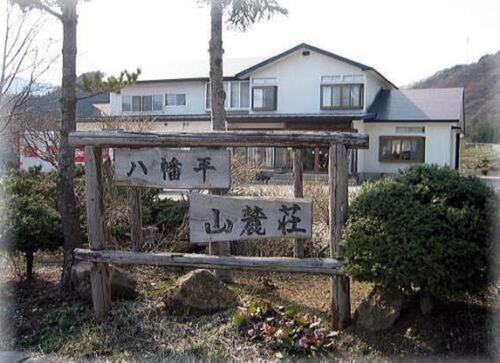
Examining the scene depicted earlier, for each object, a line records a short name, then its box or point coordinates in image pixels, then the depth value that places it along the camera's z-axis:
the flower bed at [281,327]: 4.07
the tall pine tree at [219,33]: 7.64
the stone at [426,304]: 4.10
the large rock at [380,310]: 4.15
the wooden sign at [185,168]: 4.75
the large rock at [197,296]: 4.76
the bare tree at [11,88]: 6.52
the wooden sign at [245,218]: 4.55
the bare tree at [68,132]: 5.29
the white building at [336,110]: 26.77
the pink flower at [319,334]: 4.09
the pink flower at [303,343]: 4.03
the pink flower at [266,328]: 4.23
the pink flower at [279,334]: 4.14
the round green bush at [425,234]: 3.67
